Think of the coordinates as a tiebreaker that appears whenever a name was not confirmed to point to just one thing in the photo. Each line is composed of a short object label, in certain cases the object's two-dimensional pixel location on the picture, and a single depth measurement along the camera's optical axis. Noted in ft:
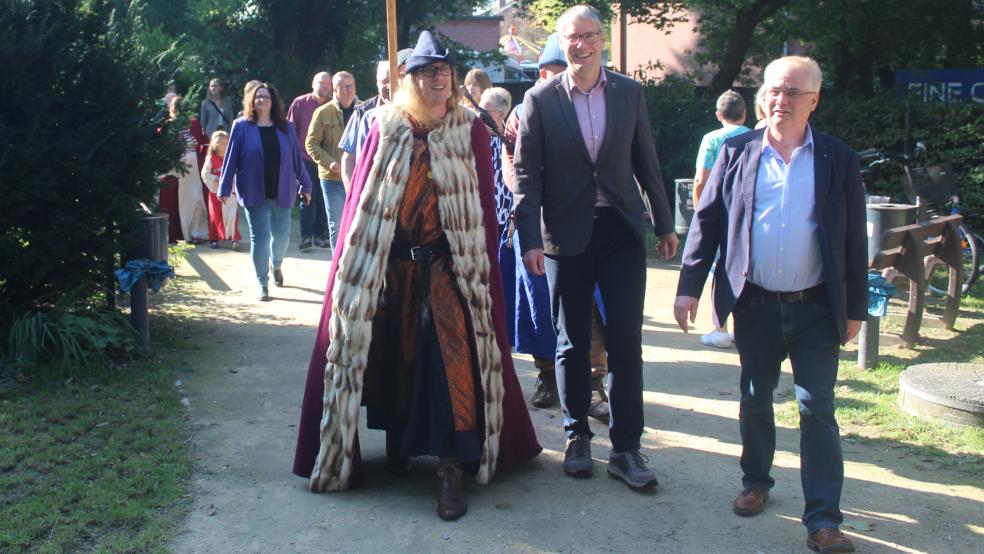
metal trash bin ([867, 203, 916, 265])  24.67
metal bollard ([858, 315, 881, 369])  21.81
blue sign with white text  44.37
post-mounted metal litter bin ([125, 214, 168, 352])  23.15
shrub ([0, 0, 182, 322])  21.07
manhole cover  18.10
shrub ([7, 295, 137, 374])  21.27
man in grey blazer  15.42
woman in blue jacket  29.91
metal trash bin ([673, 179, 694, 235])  37.63
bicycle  29.32
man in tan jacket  33.22
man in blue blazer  13.19
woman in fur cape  14.87
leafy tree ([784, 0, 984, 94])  47.88
